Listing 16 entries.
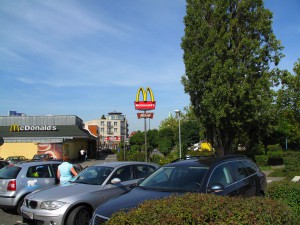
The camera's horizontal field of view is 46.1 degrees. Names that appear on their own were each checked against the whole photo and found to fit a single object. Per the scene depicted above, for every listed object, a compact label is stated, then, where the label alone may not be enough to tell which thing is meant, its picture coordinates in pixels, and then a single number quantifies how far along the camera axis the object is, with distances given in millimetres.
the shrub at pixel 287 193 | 6305
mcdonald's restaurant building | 44031
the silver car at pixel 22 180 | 9359
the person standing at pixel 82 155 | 47544
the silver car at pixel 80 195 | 6914
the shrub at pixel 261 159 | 26516
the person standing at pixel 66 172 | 9422
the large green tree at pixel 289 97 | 25969
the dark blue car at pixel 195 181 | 5422
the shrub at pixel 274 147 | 36900
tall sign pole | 21500
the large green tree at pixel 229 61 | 22031
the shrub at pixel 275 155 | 28941
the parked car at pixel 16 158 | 30831
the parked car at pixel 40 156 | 31725
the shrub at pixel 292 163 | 18578
